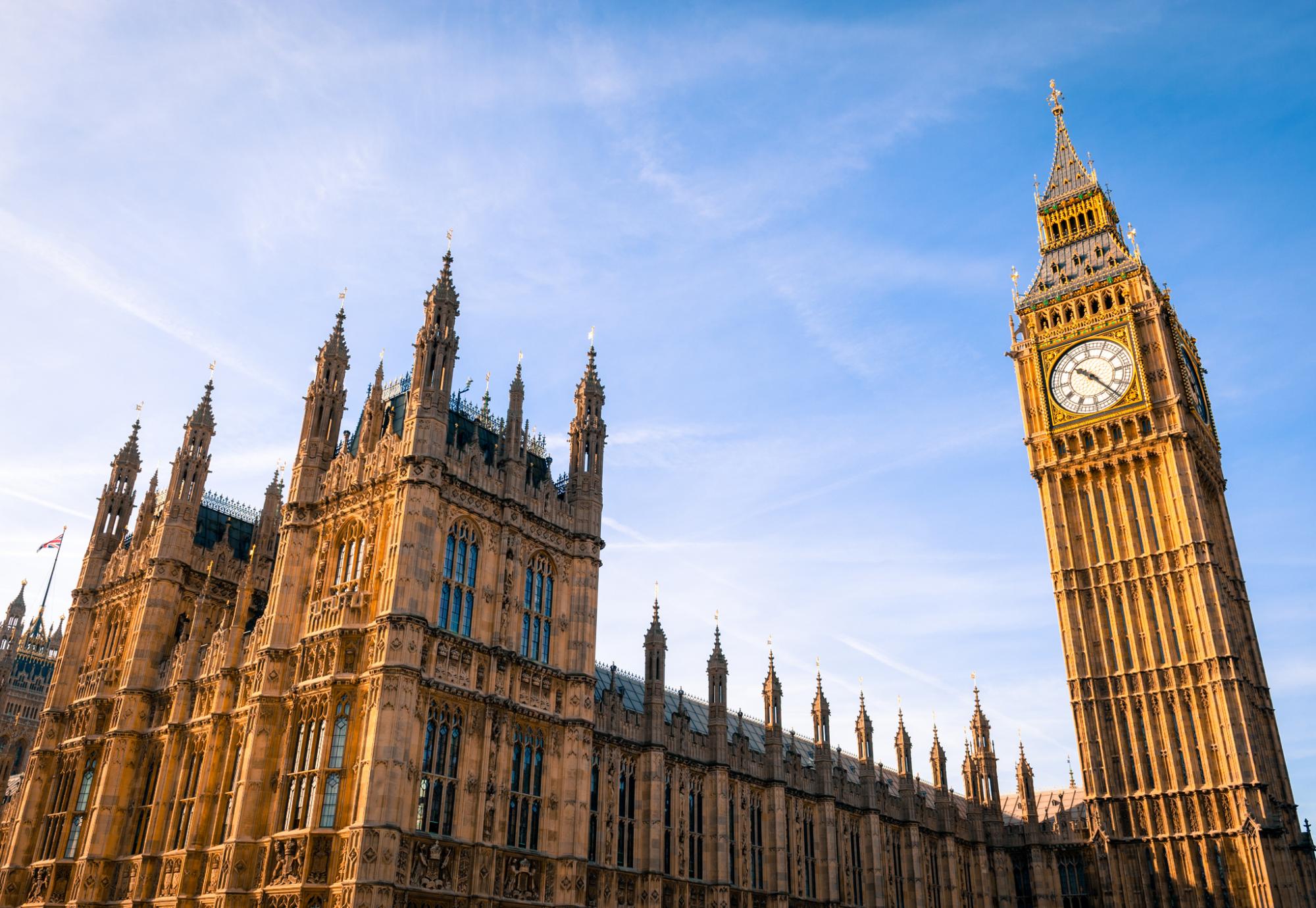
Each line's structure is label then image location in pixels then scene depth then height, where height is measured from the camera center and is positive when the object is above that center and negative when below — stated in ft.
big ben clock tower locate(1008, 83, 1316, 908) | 200.75 +70.15
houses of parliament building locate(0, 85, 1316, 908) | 118.21 +29.91
